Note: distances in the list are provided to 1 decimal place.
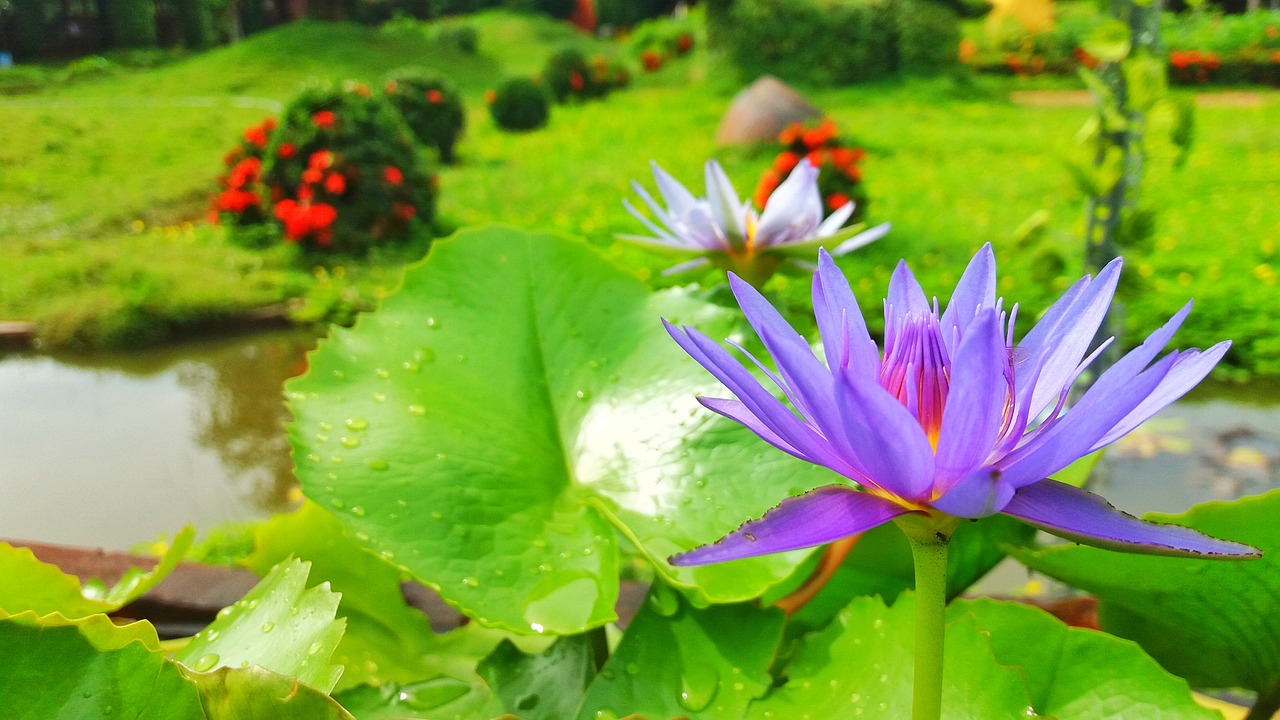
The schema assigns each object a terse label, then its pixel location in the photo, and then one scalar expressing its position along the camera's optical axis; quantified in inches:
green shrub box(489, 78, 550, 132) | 211.2
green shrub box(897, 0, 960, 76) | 248.7
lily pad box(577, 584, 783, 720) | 13.2
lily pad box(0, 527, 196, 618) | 13.4
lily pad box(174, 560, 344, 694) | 10.9
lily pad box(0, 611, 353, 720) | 9.6
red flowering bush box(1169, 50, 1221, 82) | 209.9
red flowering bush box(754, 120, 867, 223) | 115.0
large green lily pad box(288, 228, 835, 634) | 14.2
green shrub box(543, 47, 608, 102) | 246.2
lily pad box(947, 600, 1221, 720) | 11.9
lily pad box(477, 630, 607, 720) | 14.8
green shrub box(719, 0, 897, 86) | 252.1
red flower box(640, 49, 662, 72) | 288.7
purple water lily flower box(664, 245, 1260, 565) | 7.0
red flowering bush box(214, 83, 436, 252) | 121.1
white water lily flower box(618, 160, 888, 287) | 20.6
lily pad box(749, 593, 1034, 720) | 11.4
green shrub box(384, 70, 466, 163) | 179.3
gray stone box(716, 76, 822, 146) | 168.6
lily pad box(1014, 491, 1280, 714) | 12.3
